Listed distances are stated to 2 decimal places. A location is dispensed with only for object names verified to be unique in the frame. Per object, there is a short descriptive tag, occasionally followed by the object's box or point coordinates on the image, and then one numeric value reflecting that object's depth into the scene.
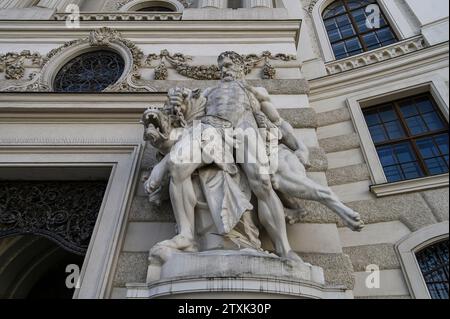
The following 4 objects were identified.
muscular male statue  3.62
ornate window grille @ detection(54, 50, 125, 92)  6.87
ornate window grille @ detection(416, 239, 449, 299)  3.64
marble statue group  3.52
